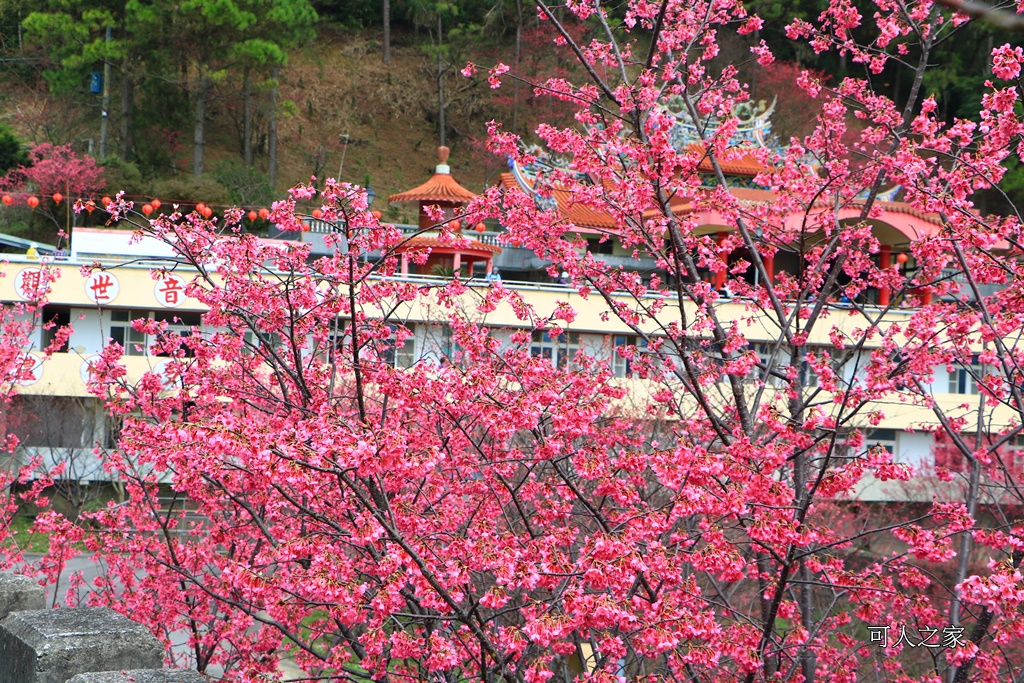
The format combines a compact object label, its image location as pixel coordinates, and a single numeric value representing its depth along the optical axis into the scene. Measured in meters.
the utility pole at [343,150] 42.11
